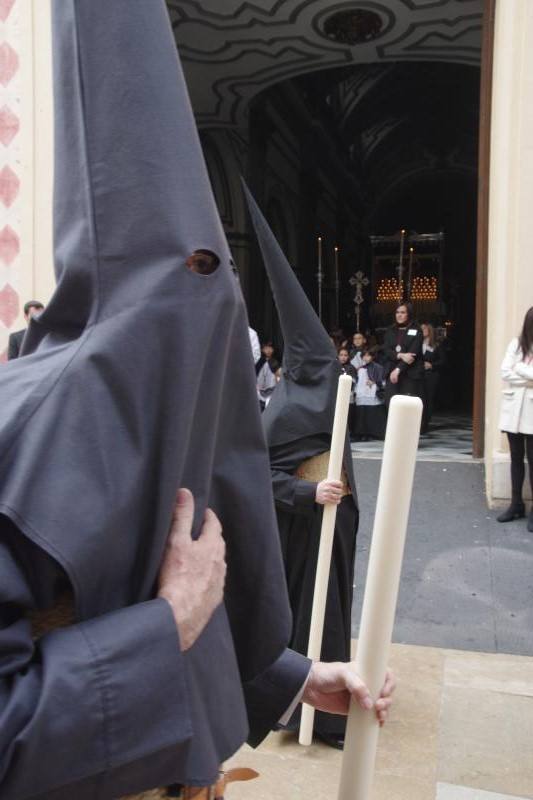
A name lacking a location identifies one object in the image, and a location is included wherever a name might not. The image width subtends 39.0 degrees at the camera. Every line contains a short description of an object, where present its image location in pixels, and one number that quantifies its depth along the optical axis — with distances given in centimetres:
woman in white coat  584
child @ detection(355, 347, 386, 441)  986
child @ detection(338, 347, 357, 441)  1031
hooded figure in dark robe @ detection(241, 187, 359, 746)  346
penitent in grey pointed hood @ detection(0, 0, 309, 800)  87
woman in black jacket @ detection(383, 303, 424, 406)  935
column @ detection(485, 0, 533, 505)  613
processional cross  1772
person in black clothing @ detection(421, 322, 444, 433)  1053
